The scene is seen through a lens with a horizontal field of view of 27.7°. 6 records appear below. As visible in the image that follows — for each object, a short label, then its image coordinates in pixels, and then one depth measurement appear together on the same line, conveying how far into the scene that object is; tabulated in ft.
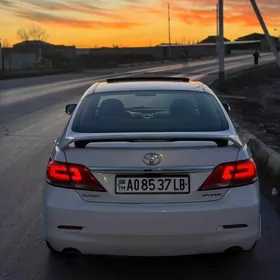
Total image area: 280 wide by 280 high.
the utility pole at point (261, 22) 51.84
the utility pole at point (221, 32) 92.53
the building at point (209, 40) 553.23
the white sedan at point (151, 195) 13.28
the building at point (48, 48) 391.53
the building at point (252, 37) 590.55
